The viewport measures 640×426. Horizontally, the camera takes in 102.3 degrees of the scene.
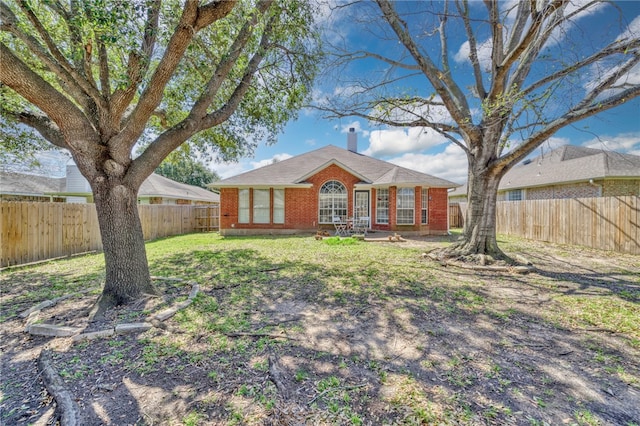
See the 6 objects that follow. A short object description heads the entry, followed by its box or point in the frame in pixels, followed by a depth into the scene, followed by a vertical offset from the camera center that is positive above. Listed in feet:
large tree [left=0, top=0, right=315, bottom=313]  12.36 +6.99
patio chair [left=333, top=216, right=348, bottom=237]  44.83 -2.58
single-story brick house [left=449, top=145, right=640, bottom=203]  47.67 +7.14
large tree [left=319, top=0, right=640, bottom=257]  18.65 +12.34
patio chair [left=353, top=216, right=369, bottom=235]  45.41 -2.55
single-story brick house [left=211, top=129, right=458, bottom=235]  47.67 +1.87
